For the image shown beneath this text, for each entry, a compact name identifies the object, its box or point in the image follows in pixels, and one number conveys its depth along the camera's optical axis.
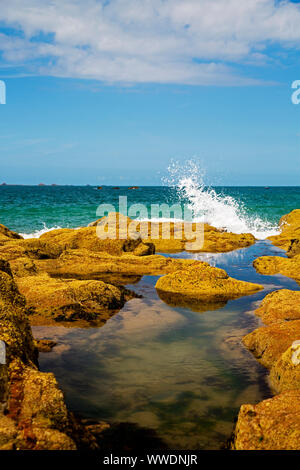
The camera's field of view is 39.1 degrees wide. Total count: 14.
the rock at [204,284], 8.62
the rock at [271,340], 5.25
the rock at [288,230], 16.84
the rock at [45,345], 5.66
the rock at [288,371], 4.35
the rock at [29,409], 2.92
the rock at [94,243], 13.06
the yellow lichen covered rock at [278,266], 10.77
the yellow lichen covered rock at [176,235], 14.91
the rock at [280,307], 6.71
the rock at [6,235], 12.56
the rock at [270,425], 3.23
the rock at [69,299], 6.90
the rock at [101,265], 10.97
